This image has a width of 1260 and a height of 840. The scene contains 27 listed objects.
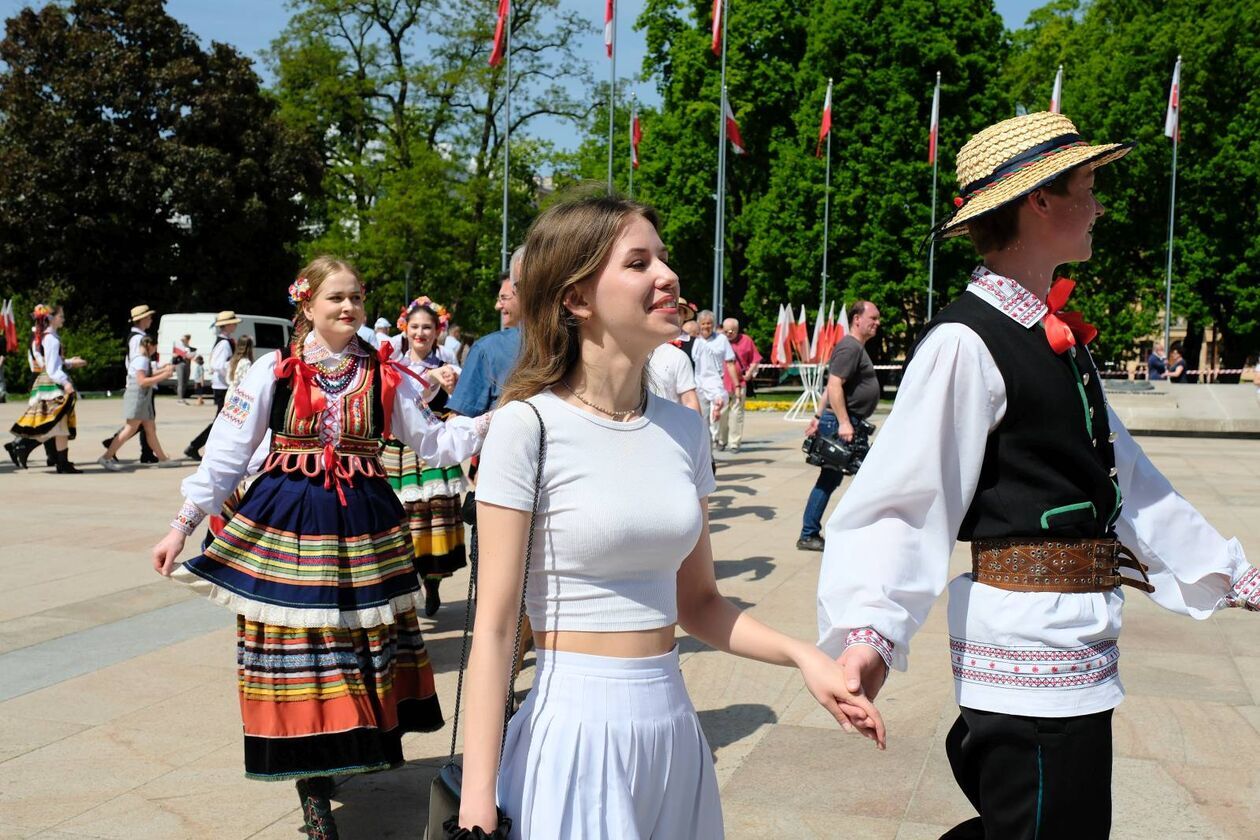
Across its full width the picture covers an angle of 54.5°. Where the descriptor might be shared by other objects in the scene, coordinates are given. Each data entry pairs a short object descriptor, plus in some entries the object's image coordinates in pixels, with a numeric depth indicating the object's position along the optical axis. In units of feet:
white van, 107.45
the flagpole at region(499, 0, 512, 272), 80.43
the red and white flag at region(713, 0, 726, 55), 83.25
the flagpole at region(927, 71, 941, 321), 103.65
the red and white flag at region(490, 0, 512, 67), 80.33
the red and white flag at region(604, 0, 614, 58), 81.70
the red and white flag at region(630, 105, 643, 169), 94.00
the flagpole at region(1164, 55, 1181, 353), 106.11
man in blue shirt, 18.49
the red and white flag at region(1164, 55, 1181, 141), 101.24
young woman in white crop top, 6.93
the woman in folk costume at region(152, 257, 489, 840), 12.50
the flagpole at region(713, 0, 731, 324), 84.84
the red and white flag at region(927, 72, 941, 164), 103.60
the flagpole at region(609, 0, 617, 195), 81.35
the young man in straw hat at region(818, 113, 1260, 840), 7.53
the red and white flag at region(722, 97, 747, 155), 86.02
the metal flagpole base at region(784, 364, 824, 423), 79.66
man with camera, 30.09
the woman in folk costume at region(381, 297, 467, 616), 22.24
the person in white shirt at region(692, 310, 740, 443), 40.52
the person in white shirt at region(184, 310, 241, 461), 50.31
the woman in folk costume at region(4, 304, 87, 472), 45.80
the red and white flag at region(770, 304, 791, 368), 92.03
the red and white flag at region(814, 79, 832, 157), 103.91
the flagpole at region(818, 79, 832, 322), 112.31
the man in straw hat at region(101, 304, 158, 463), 48.06
